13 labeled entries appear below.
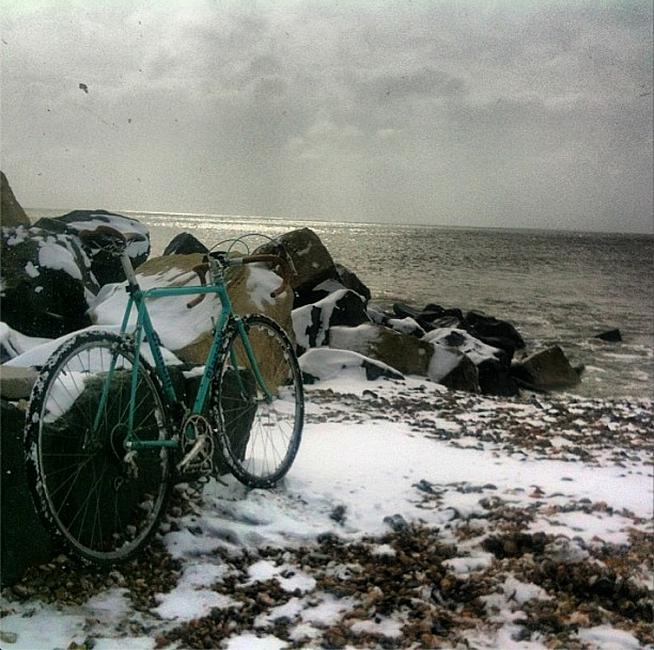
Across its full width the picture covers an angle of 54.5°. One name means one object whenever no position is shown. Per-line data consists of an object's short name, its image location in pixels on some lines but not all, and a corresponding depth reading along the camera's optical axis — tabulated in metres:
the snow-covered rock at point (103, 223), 7.67
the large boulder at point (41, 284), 6.22
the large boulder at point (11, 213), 7.10
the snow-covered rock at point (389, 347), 8.62
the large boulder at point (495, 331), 15.00
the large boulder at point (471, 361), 8.74
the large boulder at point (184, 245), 10.69
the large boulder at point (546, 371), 11.76
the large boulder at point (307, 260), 11.73
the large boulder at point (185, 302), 4.87
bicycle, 2.45
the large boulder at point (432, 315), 15.66
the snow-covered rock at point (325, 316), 9.34
